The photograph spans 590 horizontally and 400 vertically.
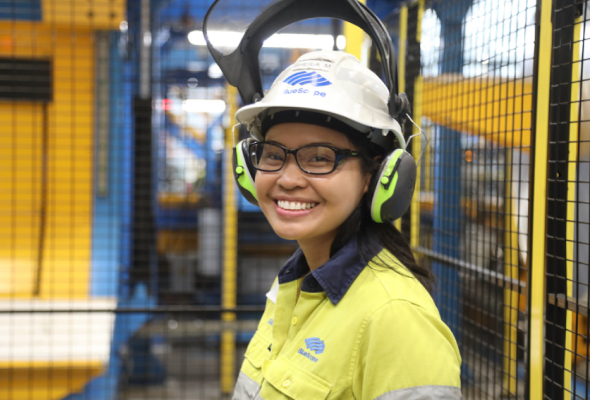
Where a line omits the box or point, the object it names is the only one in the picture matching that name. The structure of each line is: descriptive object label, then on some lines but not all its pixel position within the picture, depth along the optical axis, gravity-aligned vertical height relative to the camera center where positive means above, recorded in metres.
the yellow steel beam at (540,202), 1.54 -0.01
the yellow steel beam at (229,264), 4.18 -0.63
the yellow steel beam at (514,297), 3.93 -0.94
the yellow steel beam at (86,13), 3.32 +1.31
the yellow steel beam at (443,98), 2.22 +0.51
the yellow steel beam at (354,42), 2.69 +0.88
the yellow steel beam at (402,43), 2.66 +0.87
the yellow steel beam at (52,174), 3.69 +0.16
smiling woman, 1.04 -0.15
